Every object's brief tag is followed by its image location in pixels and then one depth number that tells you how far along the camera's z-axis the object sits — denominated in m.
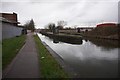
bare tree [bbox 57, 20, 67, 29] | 55.14
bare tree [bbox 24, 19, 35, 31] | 47.09
